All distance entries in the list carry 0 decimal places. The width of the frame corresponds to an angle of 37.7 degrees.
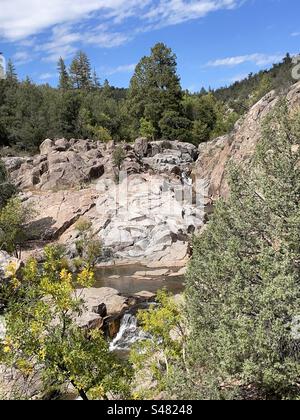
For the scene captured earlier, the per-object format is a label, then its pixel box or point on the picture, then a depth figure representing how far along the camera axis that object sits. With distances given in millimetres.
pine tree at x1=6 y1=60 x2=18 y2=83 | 122375
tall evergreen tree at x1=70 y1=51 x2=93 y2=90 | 128250
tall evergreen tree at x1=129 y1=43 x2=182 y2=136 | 88500
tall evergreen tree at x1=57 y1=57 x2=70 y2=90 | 126575
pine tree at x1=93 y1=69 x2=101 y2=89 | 133400
